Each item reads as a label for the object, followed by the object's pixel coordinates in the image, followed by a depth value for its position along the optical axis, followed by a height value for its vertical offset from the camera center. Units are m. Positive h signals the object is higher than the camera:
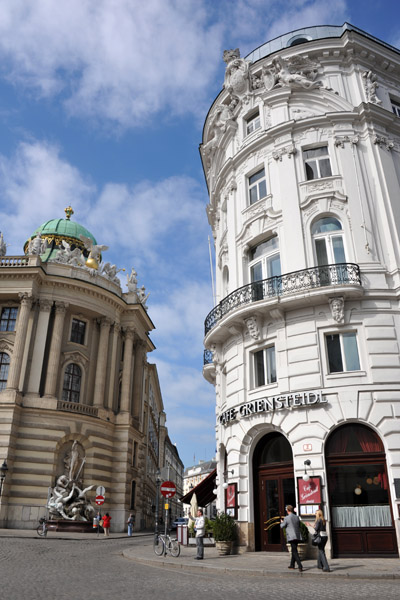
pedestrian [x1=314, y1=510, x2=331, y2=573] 13.62 -0.12
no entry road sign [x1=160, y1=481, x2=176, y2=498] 19.89 +1.69
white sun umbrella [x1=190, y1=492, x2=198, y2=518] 27.94 +1.50
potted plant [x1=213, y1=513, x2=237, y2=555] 18.88 +0.08
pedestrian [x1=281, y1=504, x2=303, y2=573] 13.83 +0.11
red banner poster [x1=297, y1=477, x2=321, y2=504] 17.77 +1.44
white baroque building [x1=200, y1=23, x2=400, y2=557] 18.12 +9.23
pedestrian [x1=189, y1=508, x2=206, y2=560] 17.03 +0.04
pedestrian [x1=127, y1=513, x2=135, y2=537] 37.67 +0.70
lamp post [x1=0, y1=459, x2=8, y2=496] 34.97 +4.16
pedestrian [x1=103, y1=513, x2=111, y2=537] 33.73 +0.78
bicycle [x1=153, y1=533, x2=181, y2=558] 18.73 -0.39
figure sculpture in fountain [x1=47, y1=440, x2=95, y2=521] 36.75 +2.99
